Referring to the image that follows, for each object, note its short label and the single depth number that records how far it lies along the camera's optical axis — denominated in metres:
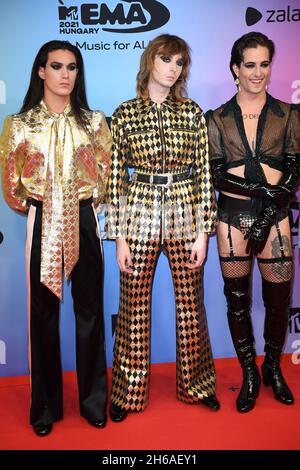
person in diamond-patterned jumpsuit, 3.15
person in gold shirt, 3.03
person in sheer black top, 3.25
